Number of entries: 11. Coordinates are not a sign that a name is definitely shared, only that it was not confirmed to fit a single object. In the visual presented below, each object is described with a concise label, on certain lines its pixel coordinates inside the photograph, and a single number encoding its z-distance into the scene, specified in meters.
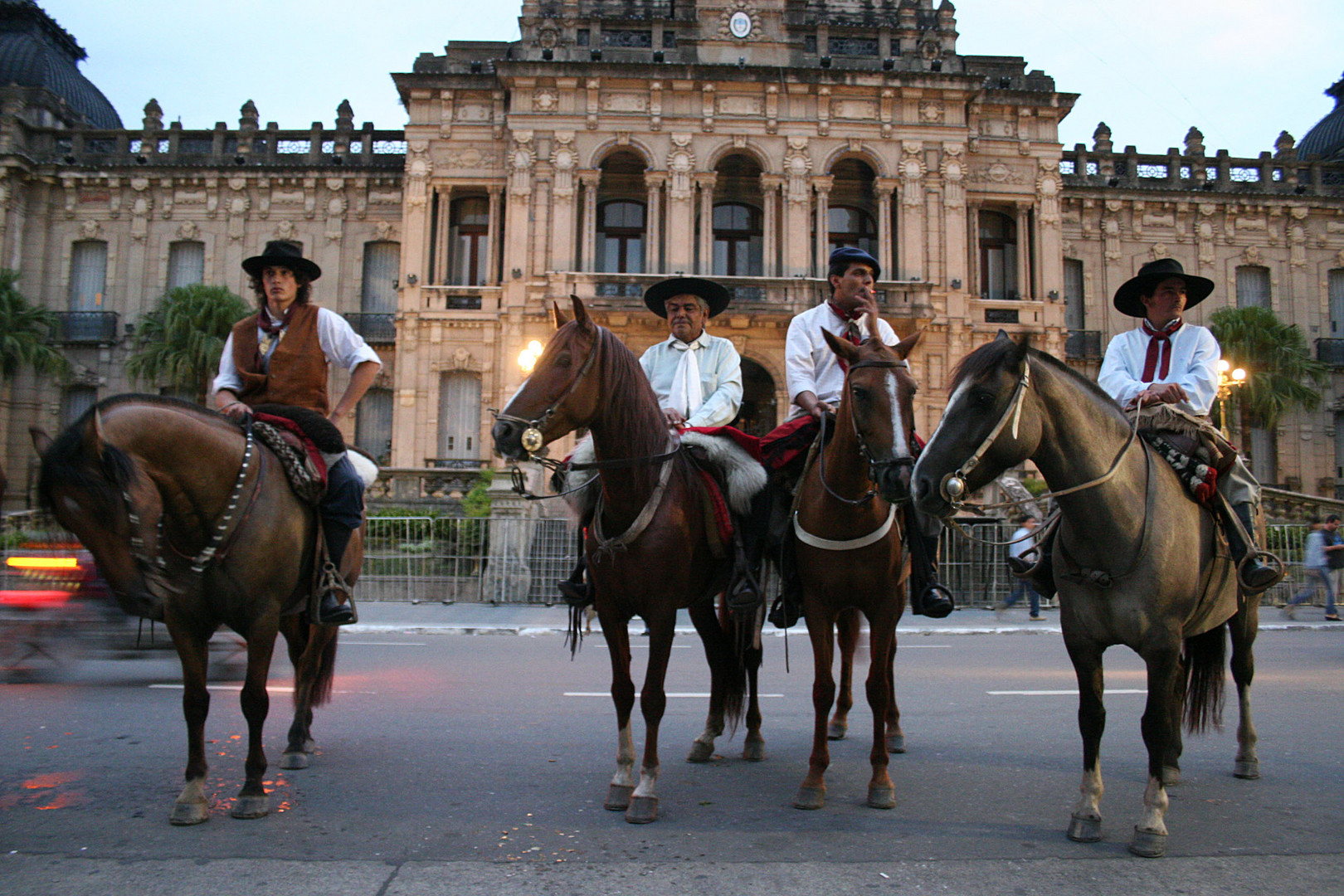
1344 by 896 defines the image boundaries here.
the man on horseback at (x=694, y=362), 6.17
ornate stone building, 28.09
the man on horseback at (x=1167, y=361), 5.32
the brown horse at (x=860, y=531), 4.72
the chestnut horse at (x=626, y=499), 4.78
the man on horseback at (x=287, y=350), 5.76
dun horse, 4.27
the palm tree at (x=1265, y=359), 31.58
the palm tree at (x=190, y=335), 30.38
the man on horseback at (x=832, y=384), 5.53
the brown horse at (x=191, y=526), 4.27
